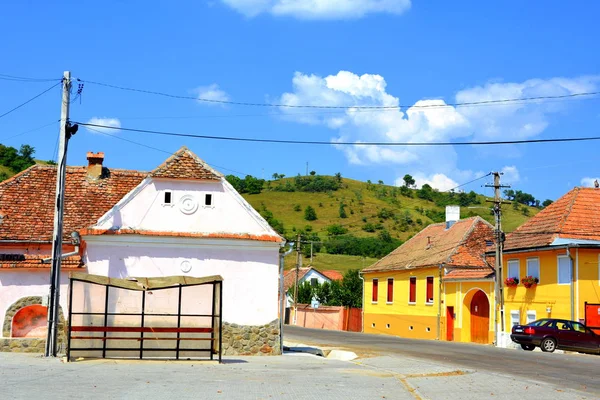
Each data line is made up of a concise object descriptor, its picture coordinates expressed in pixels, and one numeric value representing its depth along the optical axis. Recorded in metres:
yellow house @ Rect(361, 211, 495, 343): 46.41
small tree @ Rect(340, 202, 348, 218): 122.44
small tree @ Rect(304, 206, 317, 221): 119.81
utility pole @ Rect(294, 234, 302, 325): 64.62
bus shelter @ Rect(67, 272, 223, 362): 21.45
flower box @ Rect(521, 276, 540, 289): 40.59
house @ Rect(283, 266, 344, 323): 85.97
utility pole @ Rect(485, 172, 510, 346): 40.03
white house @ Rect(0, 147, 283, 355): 24.75
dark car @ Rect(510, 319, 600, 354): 32.09
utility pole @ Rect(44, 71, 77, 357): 22.89
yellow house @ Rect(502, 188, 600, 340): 37.69
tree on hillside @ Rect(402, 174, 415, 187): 145.88
